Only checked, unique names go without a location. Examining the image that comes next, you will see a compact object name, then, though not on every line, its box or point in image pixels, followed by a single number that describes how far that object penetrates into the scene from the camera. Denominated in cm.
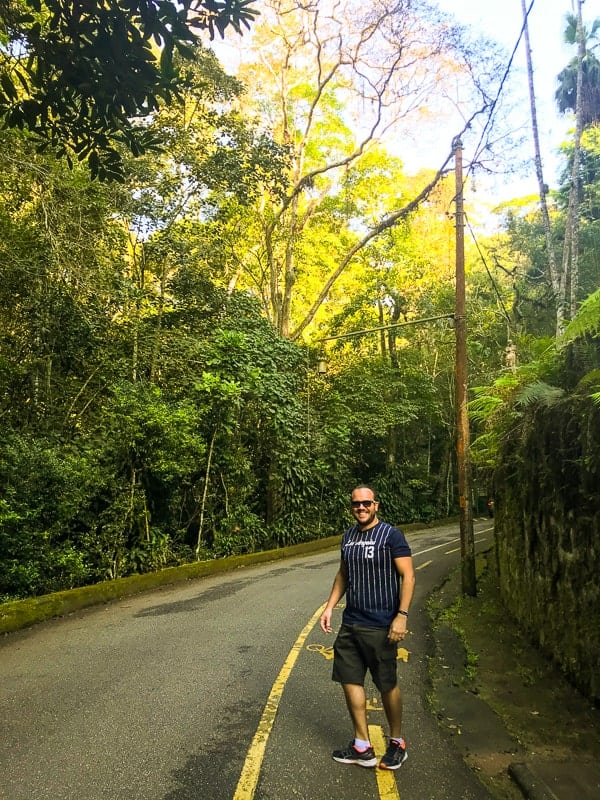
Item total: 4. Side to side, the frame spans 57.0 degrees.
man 367
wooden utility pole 1008
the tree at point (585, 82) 1931
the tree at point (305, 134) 1897
